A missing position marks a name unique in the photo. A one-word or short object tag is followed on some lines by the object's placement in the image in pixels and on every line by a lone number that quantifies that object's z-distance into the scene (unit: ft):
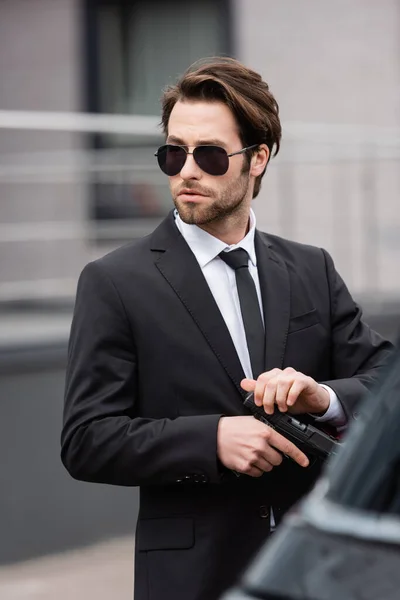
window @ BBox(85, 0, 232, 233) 62.08
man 17.80
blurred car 9.13
